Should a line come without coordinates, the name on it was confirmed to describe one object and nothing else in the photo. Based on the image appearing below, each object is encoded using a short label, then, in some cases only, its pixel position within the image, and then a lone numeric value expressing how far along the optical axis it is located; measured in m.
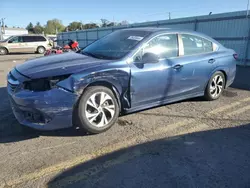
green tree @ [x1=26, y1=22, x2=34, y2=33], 97.30
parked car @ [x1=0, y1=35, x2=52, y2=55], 16.47
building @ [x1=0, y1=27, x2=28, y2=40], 58.56
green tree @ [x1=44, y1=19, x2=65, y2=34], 85.36
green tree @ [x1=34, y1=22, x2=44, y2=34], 79.07
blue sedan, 2.61
